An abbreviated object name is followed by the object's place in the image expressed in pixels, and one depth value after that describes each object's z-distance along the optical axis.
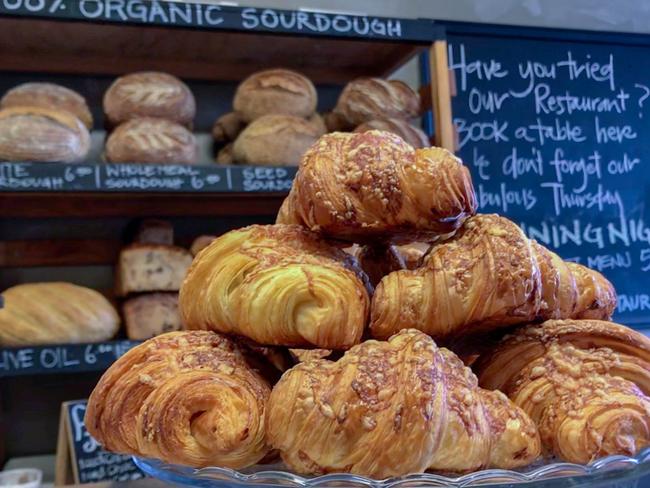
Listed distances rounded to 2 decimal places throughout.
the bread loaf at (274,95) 1.71
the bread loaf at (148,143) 1.55
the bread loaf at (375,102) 1.73
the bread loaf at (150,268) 1.64
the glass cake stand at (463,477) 0.52
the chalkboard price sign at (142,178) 1.43
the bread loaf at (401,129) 1.69
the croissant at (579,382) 0.58
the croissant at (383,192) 0.70
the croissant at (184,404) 0.59
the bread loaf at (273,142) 1.62
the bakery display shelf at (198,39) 1.49
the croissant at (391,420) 0.54
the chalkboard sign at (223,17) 1.46
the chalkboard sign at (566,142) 2.22
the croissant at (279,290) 0.65
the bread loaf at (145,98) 1.64
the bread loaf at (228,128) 1.80
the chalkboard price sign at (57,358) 1.41
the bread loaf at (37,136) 1.47
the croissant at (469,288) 0.66
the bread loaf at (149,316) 1.60
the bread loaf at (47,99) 1.59
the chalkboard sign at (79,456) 1.51
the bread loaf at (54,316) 1.48
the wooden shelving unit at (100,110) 1.47
